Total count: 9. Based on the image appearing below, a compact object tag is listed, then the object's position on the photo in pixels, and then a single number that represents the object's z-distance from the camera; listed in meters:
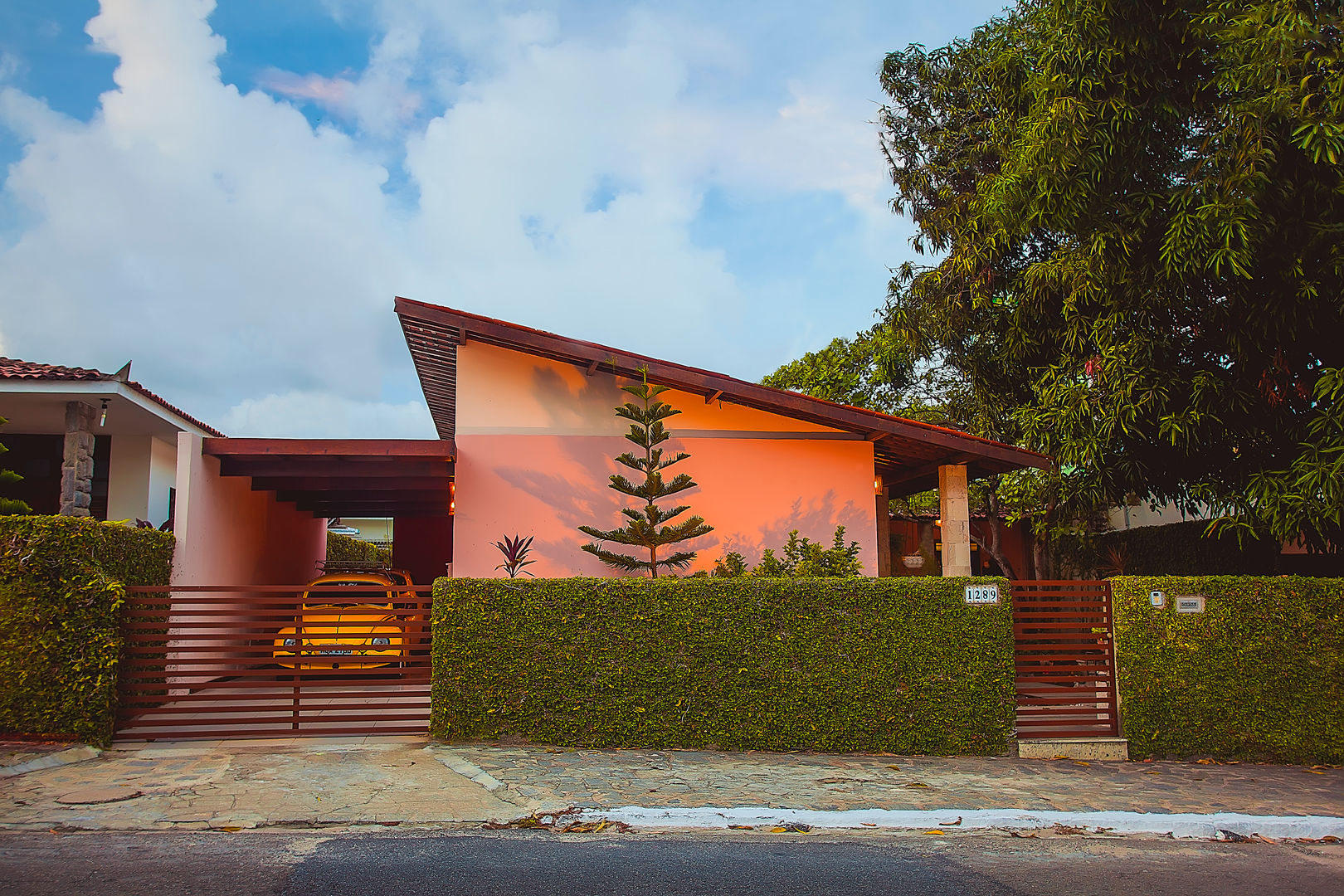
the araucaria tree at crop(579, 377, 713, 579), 9.95
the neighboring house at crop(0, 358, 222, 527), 9.97
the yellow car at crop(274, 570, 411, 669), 7.78
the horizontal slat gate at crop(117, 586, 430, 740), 7.48
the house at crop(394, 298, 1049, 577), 10.45
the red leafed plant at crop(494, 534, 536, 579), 9.39
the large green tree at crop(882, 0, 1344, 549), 8.12
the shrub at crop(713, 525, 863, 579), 10.23
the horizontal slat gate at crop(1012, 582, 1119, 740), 8.20
